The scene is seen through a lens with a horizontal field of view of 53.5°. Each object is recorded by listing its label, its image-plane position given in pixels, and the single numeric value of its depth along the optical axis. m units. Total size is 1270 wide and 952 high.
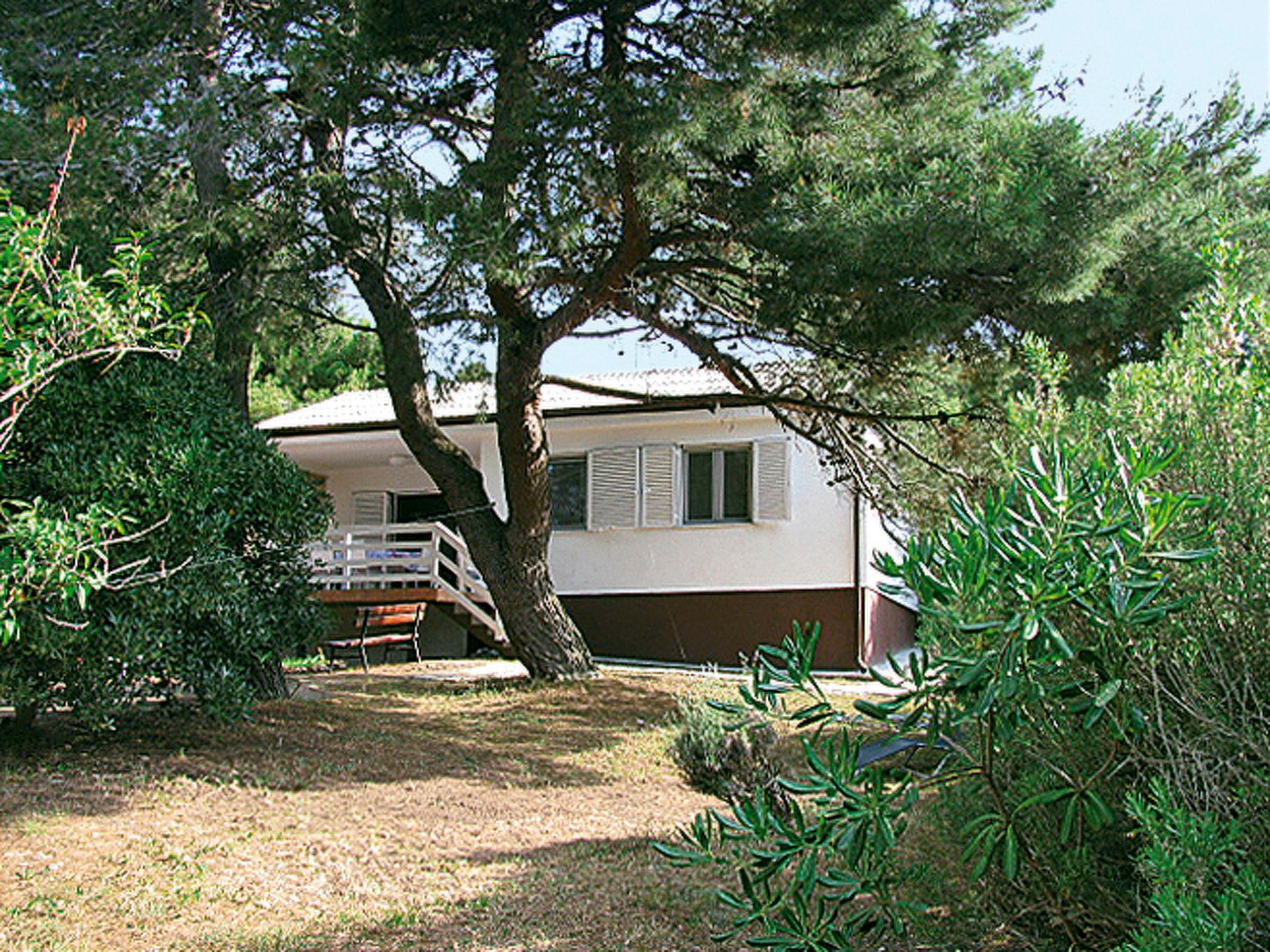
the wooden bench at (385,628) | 15.67
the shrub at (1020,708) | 3.03
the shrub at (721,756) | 6.57
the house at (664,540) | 17.44
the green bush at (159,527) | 7.76
